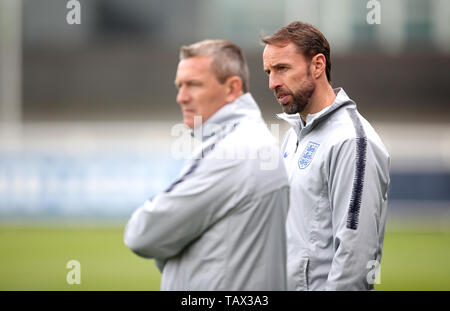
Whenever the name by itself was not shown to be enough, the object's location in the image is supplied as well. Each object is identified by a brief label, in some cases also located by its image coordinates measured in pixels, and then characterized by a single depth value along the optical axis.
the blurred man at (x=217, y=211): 5.14
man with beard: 5.81
